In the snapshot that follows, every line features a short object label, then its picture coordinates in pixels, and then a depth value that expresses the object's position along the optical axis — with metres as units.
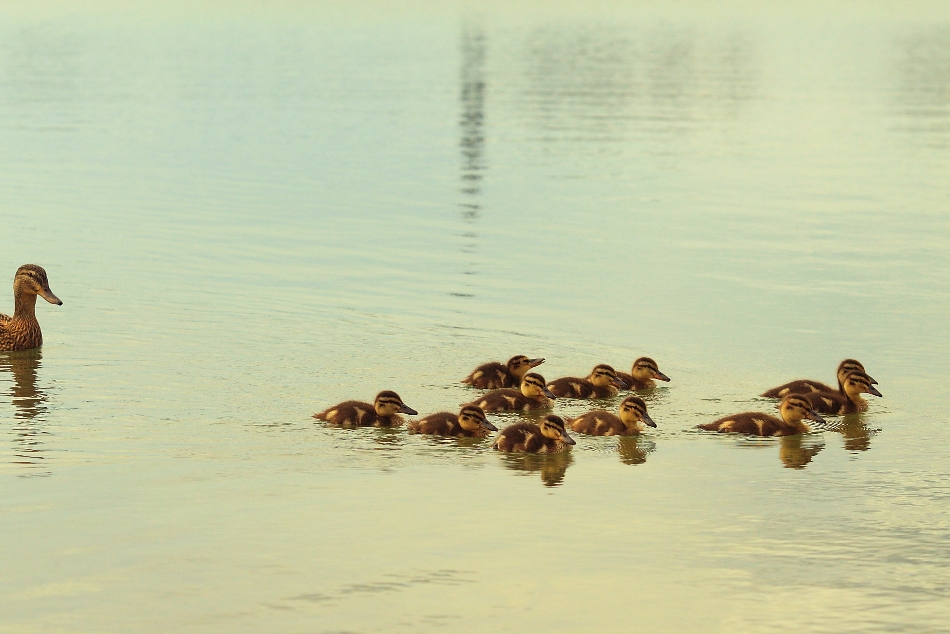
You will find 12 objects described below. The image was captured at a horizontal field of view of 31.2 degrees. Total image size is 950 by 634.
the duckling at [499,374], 14.07
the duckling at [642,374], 14.23
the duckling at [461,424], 12.45
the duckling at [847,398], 13.56
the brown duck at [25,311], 15.59
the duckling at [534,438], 12.10
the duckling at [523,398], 13.40
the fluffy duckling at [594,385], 13.98
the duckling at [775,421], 12.84
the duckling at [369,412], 12.64
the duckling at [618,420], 12.63
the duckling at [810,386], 13.80
